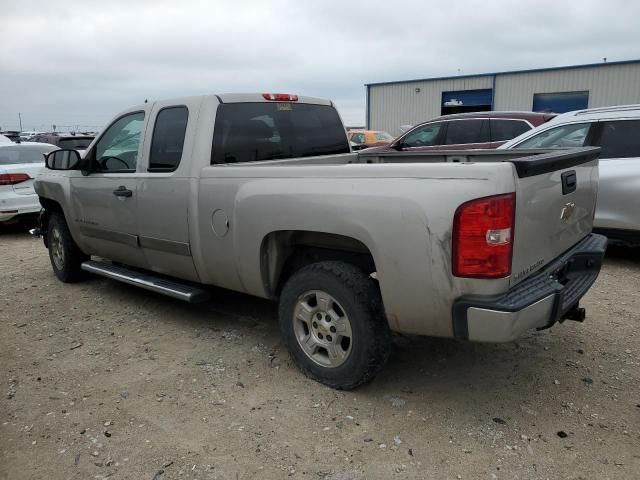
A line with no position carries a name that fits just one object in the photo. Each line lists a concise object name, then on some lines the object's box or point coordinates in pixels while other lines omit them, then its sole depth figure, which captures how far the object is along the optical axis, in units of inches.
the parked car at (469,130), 370.3
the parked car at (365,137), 749.6
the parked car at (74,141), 500.4
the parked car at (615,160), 230.7
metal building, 963.3
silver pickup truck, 105.5
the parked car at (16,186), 341.7
